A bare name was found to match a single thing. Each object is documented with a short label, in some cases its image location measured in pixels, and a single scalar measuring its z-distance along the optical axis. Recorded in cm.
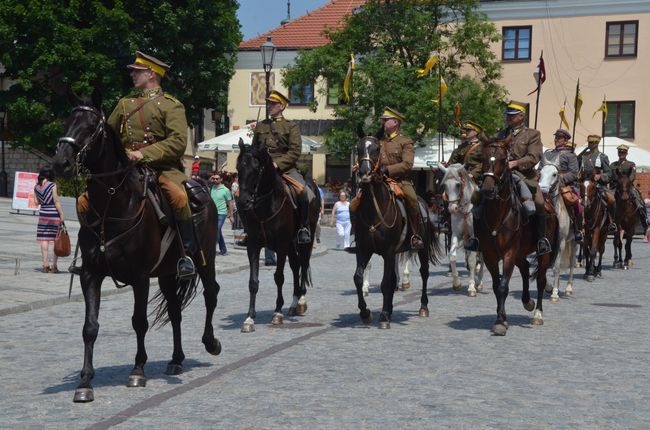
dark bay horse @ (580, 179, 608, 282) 2080
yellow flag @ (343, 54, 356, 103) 2727
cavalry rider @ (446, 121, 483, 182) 1648
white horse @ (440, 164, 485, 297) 1797
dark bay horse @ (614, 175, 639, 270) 2441
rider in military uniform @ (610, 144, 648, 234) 2447
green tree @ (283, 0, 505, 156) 4241
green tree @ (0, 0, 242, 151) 4341
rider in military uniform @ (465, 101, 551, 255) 1295
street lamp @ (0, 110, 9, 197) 4966
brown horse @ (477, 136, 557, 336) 1222
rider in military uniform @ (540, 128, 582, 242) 1717
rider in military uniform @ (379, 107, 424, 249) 1293
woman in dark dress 1870
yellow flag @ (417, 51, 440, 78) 2298
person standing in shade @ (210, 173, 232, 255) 2578
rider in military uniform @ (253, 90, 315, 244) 1340
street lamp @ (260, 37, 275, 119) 2528
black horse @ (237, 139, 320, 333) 1248
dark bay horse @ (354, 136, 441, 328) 1249
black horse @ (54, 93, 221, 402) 785
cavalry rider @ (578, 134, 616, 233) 2131
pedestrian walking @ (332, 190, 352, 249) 2855
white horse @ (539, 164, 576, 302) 1580
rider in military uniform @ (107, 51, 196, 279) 884
